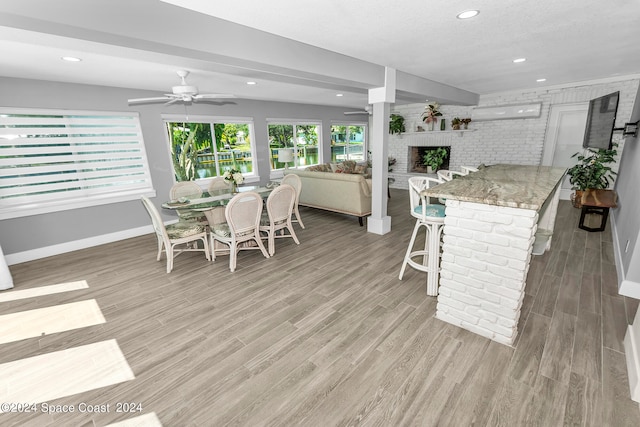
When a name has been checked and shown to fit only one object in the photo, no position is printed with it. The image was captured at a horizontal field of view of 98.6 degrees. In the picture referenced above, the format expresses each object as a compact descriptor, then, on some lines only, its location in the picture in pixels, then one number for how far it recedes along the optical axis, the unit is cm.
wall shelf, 686
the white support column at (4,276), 299
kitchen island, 181
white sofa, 459
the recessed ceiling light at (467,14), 202
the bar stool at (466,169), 389
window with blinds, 362
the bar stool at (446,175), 354
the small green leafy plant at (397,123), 782
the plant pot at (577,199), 529
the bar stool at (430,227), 245
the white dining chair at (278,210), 350
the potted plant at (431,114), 720
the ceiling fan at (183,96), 306
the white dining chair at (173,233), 307
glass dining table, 330
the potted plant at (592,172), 455
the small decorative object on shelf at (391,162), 820
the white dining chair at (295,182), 443
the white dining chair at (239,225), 312
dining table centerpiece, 401
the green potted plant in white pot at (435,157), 742
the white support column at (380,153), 375
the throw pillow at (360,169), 652
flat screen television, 364
